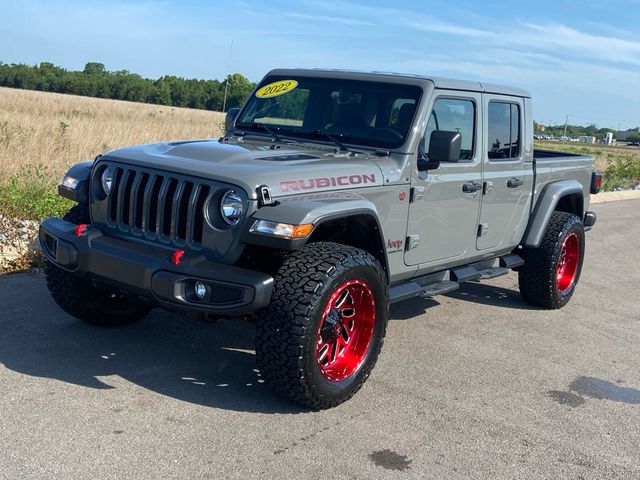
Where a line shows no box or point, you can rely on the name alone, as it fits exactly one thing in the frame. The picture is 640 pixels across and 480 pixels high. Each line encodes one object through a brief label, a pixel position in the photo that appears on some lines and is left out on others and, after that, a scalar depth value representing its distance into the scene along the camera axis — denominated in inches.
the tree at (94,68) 3351.9
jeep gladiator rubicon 152.2
